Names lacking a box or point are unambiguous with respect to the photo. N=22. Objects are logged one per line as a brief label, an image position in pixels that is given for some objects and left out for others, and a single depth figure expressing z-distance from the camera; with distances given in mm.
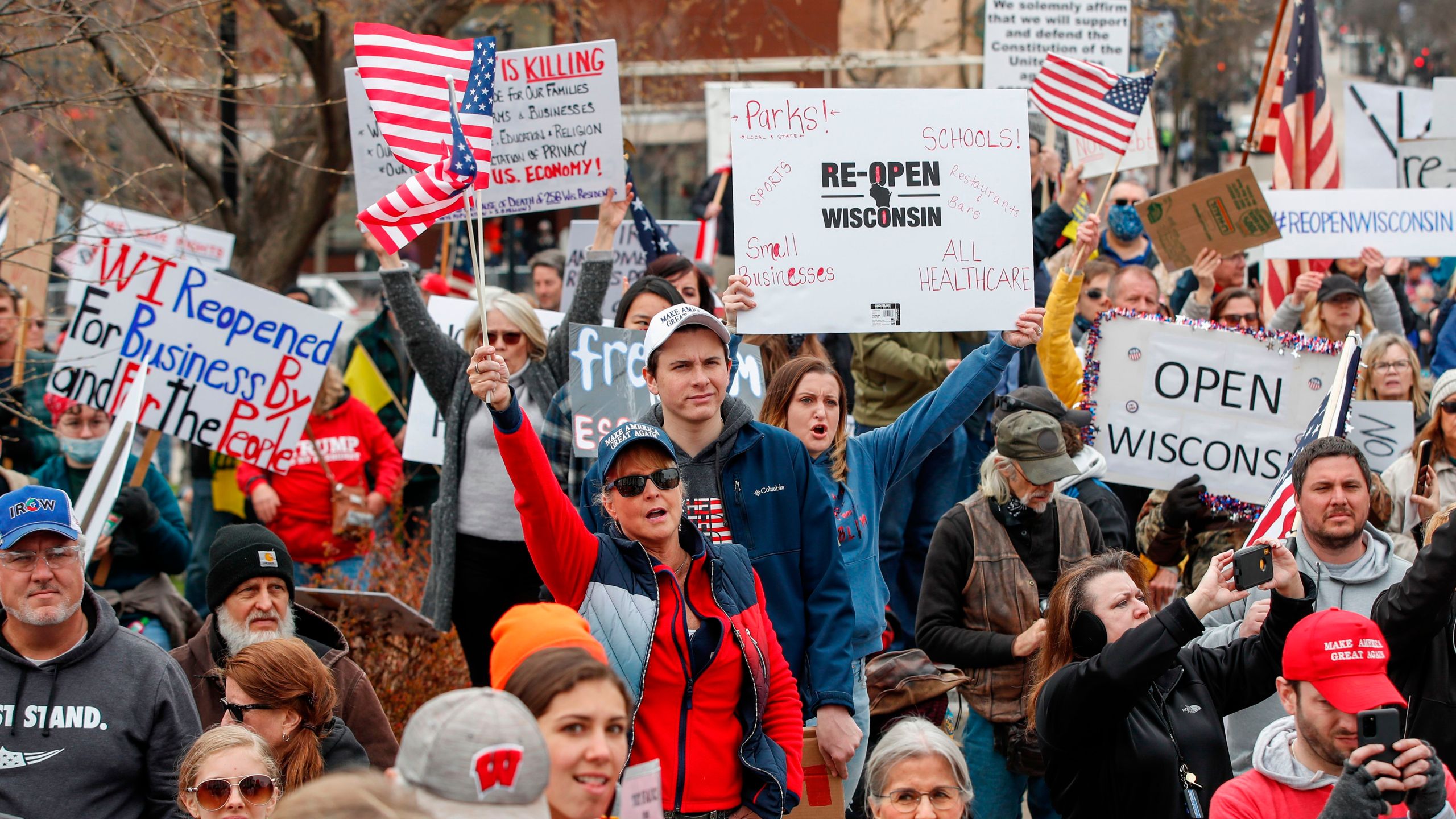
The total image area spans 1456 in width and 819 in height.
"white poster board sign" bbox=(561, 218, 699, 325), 18625
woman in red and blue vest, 7758
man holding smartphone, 7148
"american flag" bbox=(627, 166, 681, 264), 16953
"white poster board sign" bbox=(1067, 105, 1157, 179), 17812
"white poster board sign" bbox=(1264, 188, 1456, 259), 17266
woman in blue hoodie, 10164
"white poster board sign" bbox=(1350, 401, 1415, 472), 14297
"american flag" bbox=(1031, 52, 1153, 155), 14687
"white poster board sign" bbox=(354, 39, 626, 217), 15523
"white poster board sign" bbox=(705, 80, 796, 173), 25016
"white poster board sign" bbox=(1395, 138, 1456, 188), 20000
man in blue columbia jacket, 8898
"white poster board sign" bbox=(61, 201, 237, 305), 18875
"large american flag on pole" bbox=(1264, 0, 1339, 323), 18750
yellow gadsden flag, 19781
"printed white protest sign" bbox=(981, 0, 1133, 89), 21672
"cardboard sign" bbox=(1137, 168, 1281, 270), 16562
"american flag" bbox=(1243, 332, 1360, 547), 10414
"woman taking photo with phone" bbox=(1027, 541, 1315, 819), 8336
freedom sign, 12312
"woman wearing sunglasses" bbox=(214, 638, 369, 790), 8836
